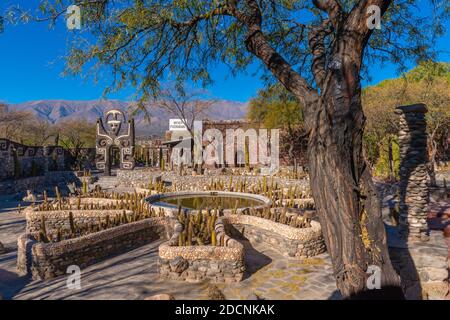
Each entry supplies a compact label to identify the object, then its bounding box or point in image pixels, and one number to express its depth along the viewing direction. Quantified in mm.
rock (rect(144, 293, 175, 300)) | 5734
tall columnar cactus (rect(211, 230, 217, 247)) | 8172
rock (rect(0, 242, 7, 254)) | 10011
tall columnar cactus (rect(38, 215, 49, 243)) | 8234
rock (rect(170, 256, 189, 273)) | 7387
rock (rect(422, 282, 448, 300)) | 7074
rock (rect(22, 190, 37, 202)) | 19016
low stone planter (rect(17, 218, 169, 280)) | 7828
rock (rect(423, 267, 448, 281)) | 7055
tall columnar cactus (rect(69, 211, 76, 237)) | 9053
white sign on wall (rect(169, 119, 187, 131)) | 50906
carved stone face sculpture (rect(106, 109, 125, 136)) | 26359
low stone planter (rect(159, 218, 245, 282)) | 7445
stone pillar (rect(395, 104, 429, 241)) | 8508
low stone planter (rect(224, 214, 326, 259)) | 8961
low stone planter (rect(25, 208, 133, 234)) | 11664
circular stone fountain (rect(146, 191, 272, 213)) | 14423
